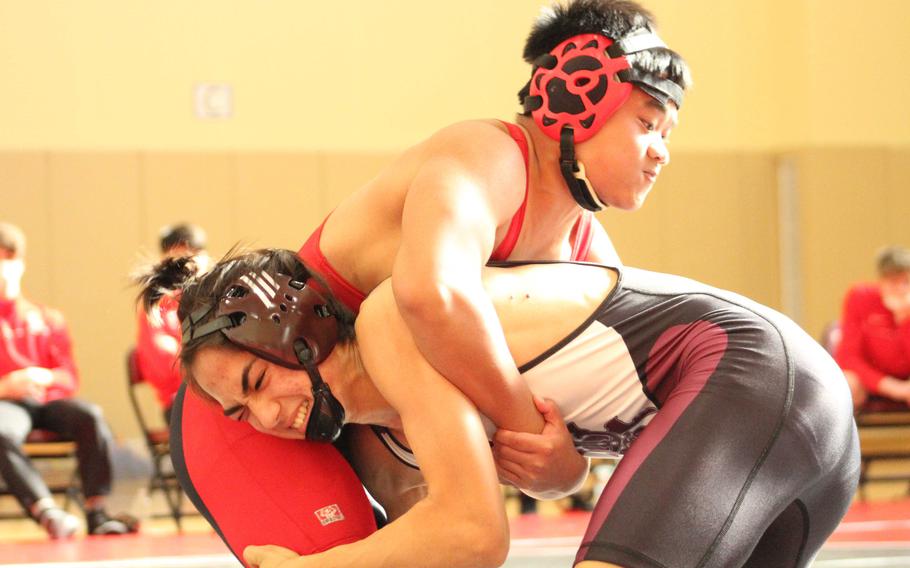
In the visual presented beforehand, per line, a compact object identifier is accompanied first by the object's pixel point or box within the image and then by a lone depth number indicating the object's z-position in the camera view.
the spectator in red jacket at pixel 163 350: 11.63
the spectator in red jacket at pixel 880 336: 12.94
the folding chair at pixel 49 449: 11.47
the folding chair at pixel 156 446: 12.19
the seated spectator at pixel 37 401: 10.73
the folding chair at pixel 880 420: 13.00
